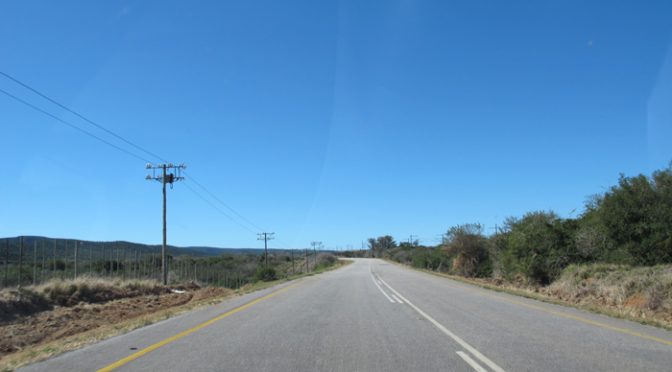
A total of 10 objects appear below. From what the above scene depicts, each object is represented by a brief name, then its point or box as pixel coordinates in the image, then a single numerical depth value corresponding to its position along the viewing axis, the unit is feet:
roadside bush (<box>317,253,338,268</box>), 374.38
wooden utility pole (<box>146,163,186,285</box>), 126.72
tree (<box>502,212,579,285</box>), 95.04
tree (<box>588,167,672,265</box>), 69.21
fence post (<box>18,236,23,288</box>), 73.82
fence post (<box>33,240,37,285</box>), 81.17
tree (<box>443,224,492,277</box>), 175.83
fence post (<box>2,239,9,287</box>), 72.65
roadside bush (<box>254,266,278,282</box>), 215.74
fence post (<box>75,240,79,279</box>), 94.27
